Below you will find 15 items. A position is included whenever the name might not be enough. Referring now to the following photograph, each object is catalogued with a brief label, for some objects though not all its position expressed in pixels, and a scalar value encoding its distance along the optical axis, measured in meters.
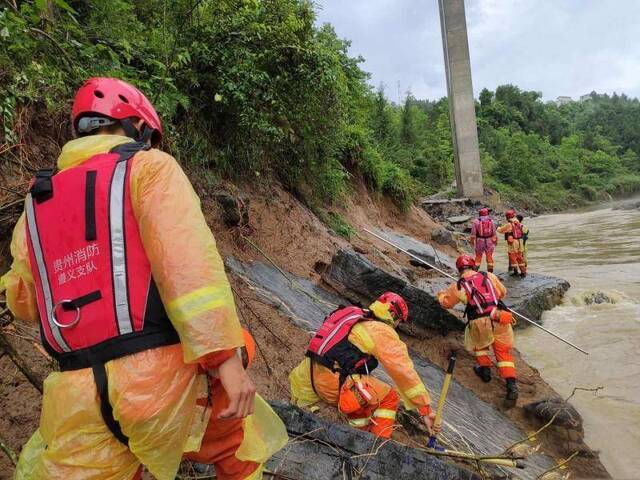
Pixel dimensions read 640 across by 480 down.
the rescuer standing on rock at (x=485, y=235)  12.03
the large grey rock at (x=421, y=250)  11.39
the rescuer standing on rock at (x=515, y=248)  10.95
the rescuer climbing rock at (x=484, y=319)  5.76
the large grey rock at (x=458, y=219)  24.03
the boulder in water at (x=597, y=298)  9.31
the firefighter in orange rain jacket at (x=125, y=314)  1.29
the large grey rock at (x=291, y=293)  5.30
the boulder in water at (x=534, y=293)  8.57
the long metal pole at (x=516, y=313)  6.99
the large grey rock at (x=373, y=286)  6.19
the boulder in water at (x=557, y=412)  4.75
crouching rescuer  3.45
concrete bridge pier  29.41
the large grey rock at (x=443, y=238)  15.67
